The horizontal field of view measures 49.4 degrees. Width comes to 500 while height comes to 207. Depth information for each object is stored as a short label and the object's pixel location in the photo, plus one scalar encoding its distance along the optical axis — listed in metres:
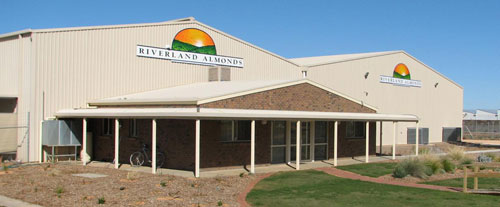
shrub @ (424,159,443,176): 19.07
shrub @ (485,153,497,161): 23.77
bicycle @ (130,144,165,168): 19.83
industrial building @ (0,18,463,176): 18.98
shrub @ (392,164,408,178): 18.05
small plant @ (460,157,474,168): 21.33
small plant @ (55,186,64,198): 13.14
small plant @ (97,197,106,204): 12.05
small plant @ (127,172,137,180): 15.76
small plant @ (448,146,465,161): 22.27
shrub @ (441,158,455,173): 19.75
